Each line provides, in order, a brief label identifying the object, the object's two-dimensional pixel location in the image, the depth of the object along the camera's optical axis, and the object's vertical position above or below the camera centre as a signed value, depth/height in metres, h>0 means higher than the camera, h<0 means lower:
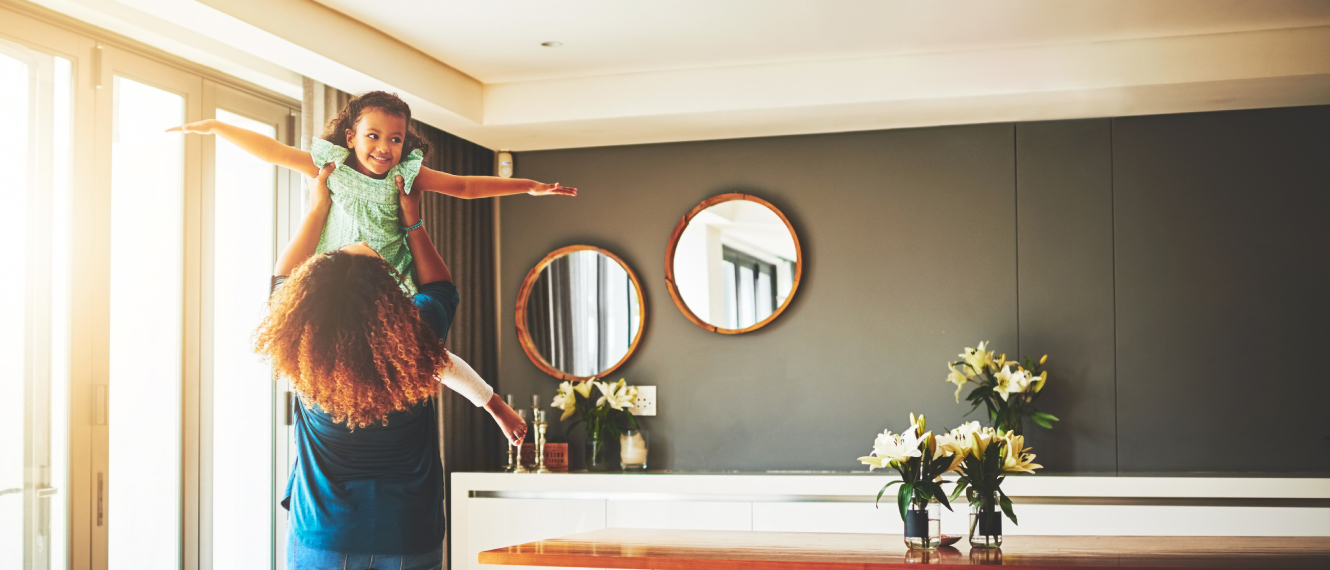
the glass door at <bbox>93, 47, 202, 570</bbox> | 2.89 +0.01
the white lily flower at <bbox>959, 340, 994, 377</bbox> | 3.61 -0.16
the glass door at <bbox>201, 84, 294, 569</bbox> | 3.24 -0.13
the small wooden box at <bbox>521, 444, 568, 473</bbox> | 4.02 -0.56
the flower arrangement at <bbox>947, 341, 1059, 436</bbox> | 3.56 -0.25
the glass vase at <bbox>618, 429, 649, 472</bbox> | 3.99 -0.53
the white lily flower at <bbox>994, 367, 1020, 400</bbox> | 3.56 -0.24
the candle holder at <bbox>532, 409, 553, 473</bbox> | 3.94 -0.46
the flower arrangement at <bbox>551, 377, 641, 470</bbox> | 3.98 -0.37
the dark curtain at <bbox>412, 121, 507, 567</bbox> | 3.91 +0.14
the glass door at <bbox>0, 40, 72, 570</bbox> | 2.56 +0.03
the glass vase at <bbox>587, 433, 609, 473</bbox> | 3.99 -0.54
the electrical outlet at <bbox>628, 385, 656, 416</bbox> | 4.12 -0.34
